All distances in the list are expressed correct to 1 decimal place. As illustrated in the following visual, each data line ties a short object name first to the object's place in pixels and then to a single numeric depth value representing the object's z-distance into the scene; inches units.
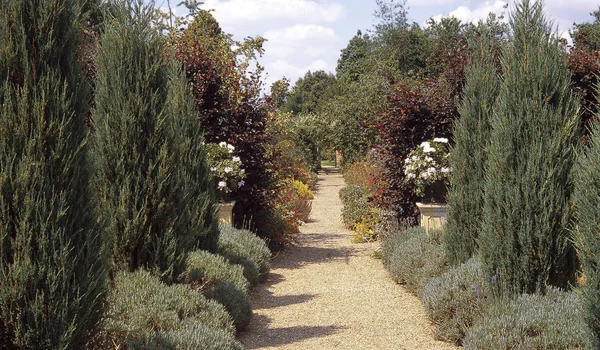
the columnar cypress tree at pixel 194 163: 297.7
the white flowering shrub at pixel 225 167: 390.3
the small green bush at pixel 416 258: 289.7
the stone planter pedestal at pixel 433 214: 390.0
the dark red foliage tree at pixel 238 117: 418.6
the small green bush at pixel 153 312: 172.9
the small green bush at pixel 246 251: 320.2
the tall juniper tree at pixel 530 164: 199.8
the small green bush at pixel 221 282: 240.8
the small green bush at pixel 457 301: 221.9
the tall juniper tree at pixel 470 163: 272.8
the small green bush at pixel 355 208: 564.7
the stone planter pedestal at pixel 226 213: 407.2
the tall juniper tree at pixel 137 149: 219.8
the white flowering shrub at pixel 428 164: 382.0
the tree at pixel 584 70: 368.2
